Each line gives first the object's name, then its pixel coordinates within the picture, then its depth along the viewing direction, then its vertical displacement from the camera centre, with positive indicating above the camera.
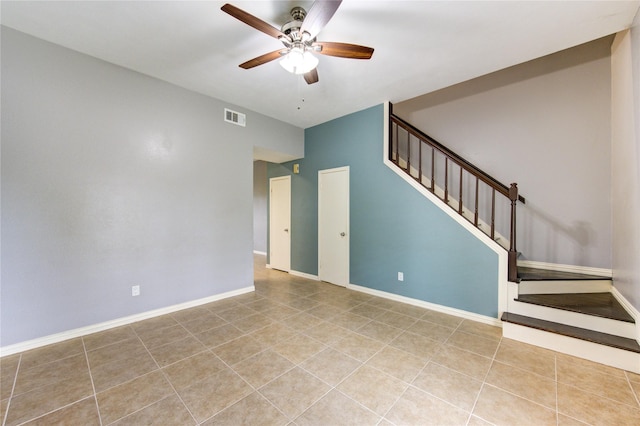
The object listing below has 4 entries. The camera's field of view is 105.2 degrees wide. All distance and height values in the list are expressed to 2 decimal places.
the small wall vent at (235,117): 3.80 +1.52
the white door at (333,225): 4.36 -0.23
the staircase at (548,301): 2.16 -0.93
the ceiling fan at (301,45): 1.78 +1.39
